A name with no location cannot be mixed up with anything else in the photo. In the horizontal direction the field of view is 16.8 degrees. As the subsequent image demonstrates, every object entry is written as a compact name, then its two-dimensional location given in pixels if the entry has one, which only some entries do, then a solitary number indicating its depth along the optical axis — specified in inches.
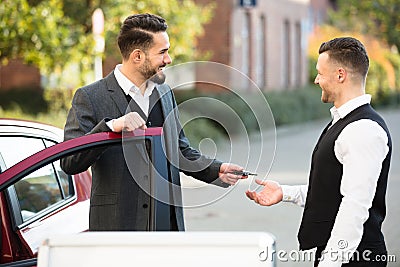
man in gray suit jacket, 248.9
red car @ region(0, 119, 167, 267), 242.4
